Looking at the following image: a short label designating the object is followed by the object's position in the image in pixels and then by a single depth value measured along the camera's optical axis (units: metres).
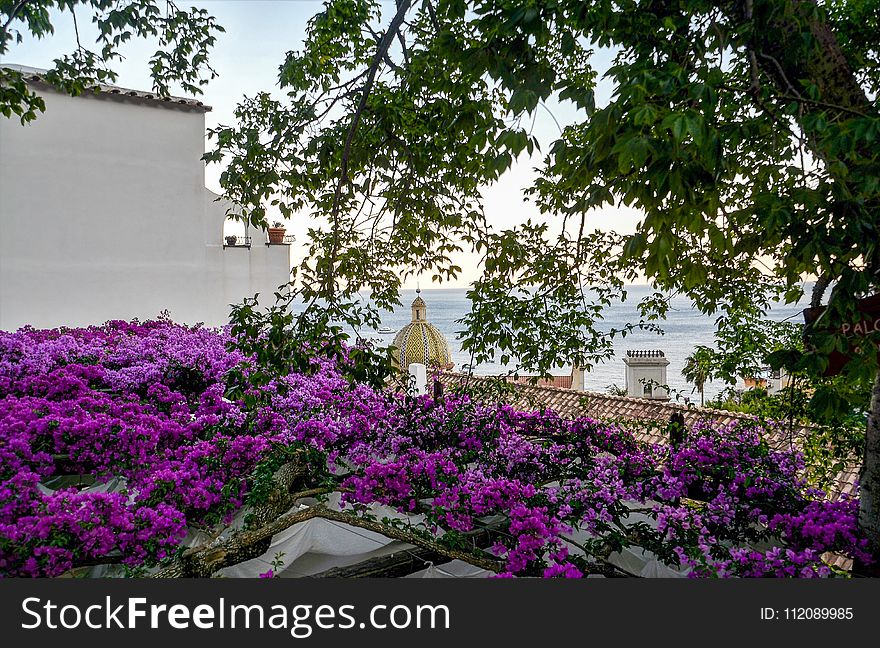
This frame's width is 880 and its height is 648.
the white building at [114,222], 6.93
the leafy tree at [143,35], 3.53
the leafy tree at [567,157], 1.37
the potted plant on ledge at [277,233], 8.36
